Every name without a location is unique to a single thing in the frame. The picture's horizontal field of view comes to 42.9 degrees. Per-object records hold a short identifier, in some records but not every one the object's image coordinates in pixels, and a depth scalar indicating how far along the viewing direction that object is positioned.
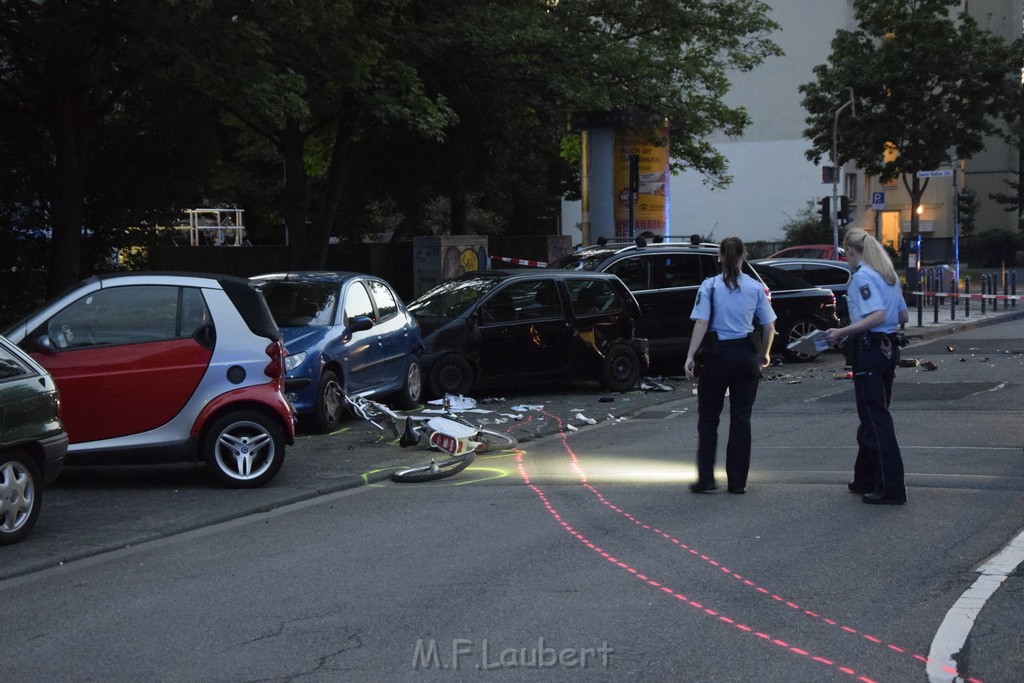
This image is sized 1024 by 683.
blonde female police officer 8.39
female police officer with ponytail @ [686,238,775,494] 8.91
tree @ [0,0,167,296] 14.92
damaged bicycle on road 10.27
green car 7.76
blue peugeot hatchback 12.78
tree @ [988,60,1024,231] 52.08
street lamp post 31.92
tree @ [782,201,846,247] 55.03
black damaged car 15.59
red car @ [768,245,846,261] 36.81
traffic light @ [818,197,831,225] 32.19
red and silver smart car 9.47
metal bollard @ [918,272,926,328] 26.75
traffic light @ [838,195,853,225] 32.45
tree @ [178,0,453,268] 15.65
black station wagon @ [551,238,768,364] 18.42
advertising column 33.06
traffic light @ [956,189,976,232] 35.66
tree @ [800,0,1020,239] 50.69
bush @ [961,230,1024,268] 61.06
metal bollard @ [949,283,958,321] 28.92
